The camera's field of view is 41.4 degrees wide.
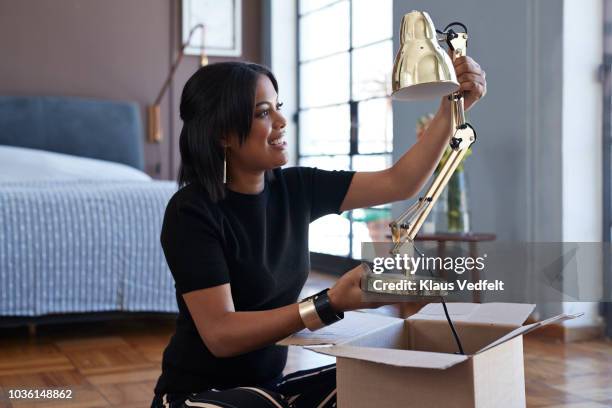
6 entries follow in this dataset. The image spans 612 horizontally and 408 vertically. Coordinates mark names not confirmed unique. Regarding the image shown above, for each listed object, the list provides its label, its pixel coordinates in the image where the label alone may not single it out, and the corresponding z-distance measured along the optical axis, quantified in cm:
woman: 128
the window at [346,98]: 453
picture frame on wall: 529
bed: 295
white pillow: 423
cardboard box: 88
